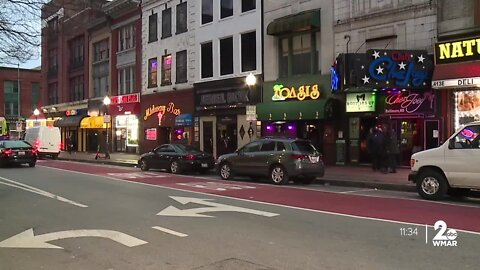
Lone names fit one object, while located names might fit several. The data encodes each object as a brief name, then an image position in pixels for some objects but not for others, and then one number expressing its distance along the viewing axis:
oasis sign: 24.48
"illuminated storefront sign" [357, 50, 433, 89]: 19.74
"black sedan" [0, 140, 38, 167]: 26.43
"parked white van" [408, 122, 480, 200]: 12.00
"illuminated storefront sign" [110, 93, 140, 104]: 38.56
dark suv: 17.09
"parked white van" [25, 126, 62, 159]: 35.91
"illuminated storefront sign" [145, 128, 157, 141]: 36.33
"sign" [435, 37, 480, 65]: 18.08
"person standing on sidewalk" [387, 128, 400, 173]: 19.23
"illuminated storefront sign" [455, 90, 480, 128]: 18.94
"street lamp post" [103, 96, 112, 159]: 33.50
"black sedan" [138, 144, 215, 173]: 22.02
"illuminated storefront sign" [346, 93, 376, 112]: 21.81
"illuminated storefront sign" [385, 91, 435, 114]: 20.16
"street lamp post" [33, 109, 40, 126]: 54.16
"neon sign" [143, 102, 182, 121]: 34.41
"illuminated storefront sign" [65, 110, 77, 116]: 47.62
